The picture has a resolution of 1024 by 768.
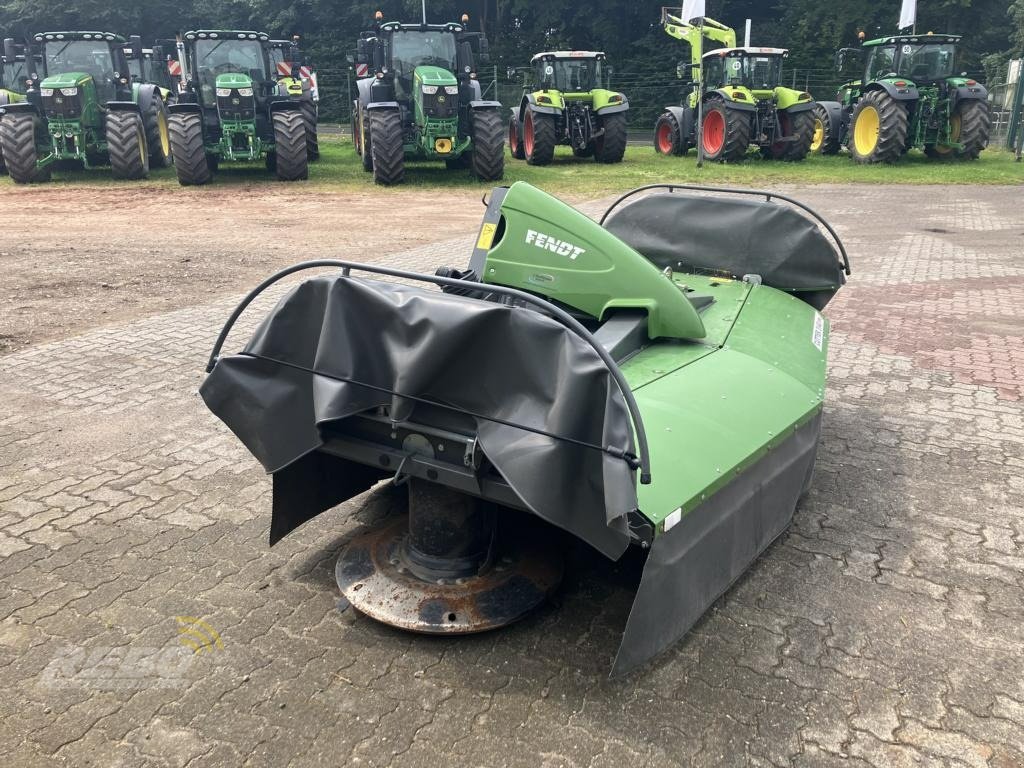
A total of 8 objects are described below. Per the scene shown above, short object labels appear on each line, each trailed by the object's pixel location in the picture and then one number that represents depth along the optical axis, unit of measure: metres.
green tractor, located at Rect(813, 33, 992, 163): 17.39
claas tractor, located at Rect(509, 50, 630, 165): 18.31
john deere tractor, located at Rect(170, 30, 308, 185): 14.49
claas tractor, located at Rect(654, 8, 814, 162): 17.92
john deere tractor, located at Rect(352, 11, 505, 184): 14.43
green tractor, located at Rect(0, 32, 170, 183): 14.69
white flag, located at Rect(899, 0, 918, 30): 22.33
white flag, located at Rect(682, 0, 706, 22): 18.88
